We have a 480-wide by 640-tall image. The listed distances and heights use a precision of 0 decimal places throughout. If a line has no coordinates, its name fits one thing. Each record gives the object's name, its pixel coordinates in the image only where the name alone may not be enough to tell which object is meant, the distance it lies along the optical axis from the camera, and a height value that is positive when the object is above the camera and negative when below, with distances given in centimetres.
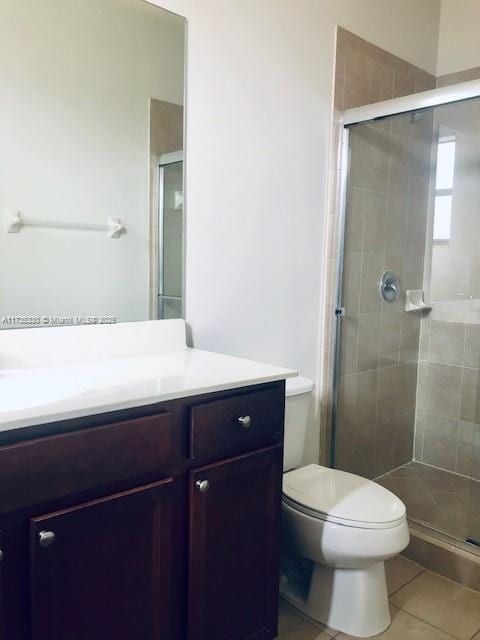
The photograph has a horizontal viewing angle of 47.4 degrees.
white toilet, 161 -85
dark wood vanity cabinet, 101 -59
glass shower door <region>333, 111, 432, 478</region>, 244 -19
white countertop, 103 -32
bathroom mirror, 143 +24
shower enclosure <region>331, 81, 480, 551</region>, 244 -30
